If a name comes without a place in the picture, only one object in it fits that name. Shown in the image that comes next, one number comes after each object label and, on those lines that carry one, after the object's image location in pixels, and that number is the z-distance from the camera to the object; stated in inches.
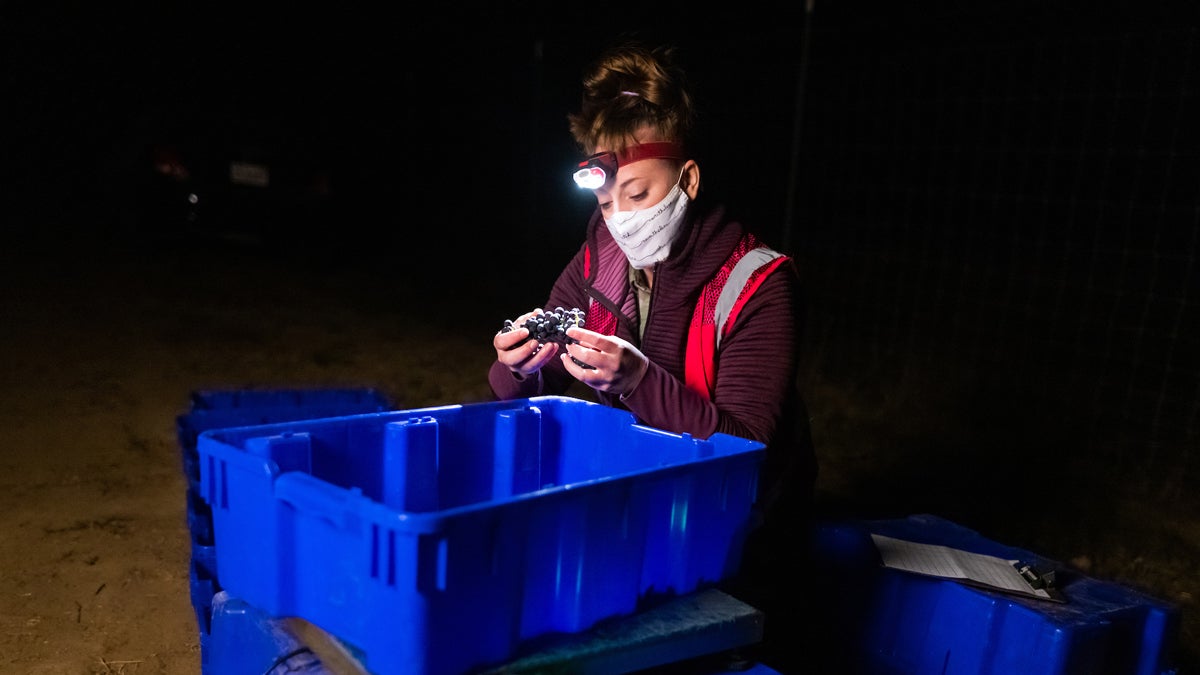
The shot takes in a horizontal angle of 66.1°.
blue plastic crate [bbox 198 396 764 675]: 42.9
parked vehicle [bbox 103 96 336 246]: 357.4
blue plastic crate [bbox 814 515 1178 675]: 71.7
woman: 77.2
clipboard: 76.0
